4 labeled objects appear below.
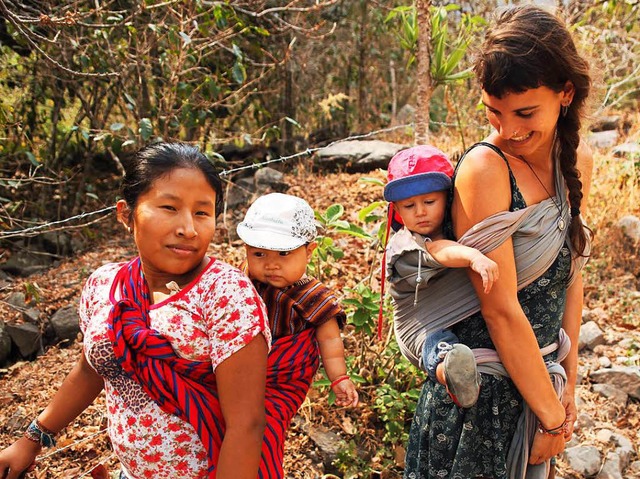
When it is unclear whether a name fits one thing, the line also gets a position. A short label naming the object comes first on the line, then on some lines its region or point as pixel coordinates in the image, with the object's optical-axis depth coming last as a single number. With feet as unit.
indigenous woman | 4.48
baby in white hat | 5.42
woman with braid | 5.11
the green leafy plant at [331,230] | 8.82
